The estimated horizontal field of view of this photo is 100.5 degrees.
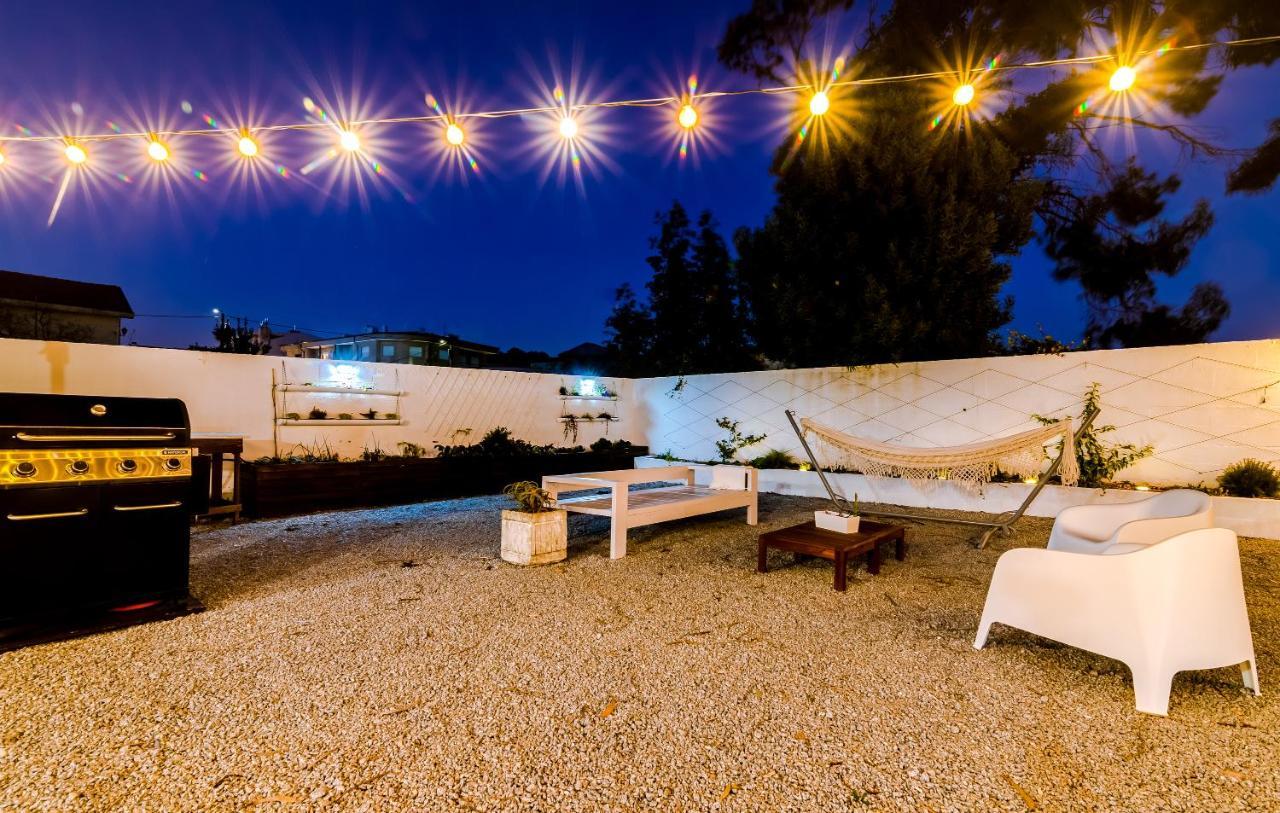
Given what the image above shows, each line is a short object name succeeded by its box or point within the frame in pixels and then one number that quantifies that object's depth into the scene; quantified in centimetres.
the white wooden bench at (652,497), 351
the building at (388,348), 1499
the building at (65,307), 1020
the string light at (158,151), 359
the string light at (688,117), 338
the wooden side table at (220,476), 421
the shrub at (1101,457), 492
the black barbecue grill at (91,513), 205
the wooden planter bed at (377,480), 479
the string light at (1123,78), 287
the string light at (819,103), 323
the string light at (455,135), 359
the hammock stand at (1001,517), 368
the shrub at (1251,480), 426
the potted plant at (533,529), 330
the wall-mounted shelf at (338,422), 548
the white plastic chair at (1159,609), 166
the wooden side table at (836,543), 283
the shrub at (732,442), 735
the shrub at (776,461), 684
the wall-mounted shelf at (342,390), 551
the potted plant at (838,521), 321
